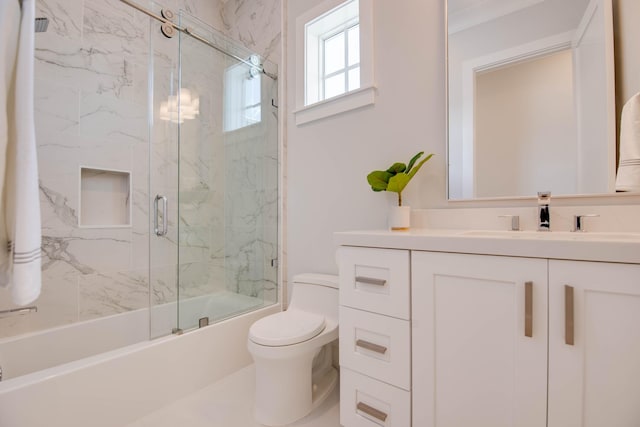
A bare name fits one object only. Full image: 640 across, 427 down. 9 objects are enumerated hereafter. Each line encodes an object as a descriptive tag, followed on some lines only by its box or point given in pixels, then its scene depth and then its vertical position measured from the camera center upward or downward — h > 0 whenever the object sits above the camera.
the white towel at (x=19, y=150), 0.68 +0.16
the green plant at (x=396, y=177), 1.38 +0.19
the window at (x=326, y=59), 1.87 +1.13
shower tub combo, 1.55 +0.06
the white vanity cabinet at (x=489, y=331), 0.72 -0.35
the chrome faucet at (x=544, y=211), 1.13 +0.02
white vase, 1.40 -0.01
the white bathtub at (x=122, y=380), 1.12 -0.77
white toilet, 1.30 -0.69
